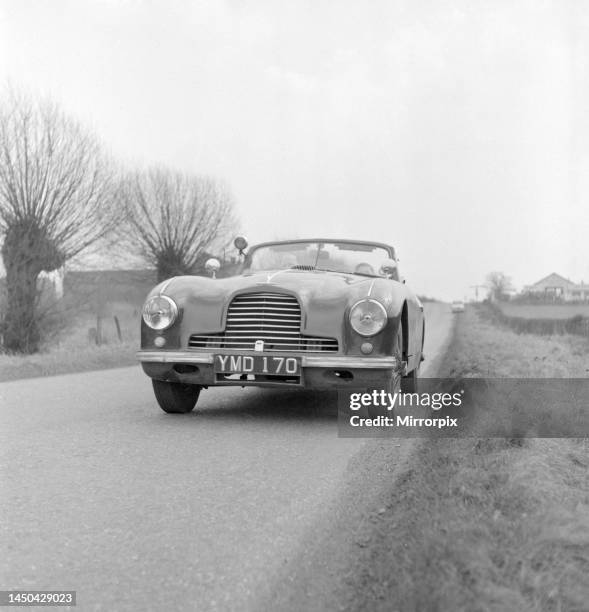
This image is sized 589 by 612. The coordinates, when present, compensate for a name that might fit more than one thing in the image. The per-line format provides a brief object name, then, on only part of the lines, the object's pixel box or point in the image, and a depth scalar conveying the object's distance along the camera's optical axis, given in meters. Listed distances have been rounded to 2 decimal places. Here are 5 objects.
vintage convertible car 5.09
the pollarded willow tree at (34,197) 18.30
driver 6.86
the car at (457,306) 66.19
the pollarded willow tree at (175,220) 33.06
